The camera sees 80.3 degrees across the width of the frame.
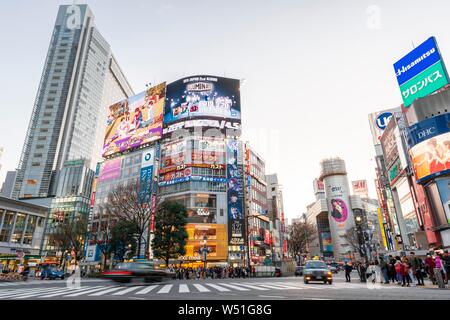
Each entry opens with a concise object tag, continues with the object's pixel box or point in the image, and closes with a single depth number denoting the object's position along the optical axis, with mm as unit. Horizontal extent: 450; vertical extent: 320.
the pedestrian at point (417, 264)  14784
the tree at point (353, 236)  77438
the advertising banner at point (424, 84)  32781
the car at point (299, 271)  34109
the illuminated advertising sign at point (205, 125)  57594
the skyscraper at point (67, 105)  93375
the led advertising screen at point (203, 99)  59281
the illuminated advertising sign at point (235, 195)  50625
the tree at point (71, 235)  42156
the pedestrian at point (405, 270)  14562
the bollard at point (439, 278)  12229
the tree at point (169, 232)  37656
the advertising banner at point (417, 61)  34156
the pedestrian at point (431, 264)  13859
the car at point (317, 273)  15906
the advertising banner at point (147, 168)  53844
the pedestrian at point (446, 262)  14275
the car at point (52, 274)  30895
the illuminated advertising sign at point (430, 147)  29844
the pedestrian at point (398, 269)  15022
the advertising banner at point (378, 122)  53531
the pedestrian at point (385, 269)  17266
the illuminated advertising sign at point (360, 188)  136250
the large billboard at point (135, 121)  61938
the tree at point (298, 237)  59969
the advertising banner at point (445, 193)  30031
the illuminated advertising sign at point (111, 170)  65250
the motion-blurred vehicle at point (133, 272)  15938
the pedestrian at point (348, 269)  18992
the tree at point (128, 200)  32875
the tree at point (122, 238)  37403
